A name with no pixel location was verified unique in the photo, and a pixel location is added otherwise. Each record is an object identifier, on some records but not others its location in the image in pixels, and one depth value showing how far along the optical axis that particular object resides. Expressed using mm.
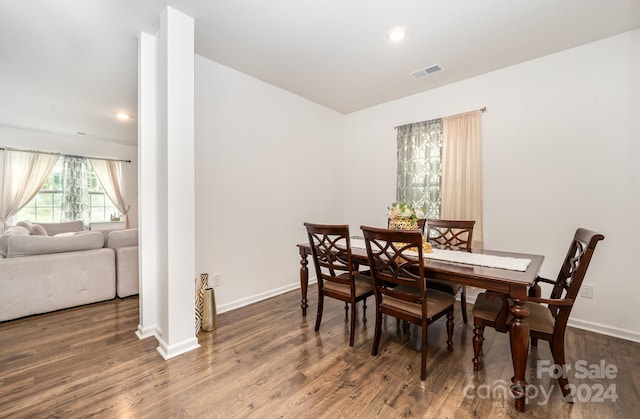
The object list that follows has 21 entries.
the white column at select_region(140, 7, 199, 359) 2053
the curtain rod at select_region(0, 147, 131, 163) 5270
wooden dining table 1515
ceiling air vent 2938
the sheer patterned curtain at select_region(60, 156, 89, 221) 6079
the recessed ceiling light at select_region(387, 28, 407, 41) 2307
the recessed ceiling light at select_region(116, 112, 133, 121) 4598
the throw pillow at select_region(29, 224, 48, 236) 4470
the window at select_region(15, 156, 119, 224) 5797
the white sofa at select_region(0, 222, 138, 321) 2695
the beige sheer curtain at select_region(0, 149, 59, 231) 5320
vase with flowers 2318
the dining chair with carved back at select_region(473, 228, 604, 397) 1512
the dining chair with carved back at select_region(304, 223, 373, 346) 2189
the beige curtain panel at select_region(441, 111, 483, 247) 3090
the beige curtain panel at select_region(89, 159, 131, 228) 6449
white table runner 1831
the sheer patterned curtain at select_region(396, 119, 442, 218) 3426
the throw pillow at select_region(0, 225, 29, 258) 2752
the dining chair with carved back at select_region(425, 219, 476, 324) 2375
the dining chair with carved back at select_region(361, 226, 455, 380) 1770
